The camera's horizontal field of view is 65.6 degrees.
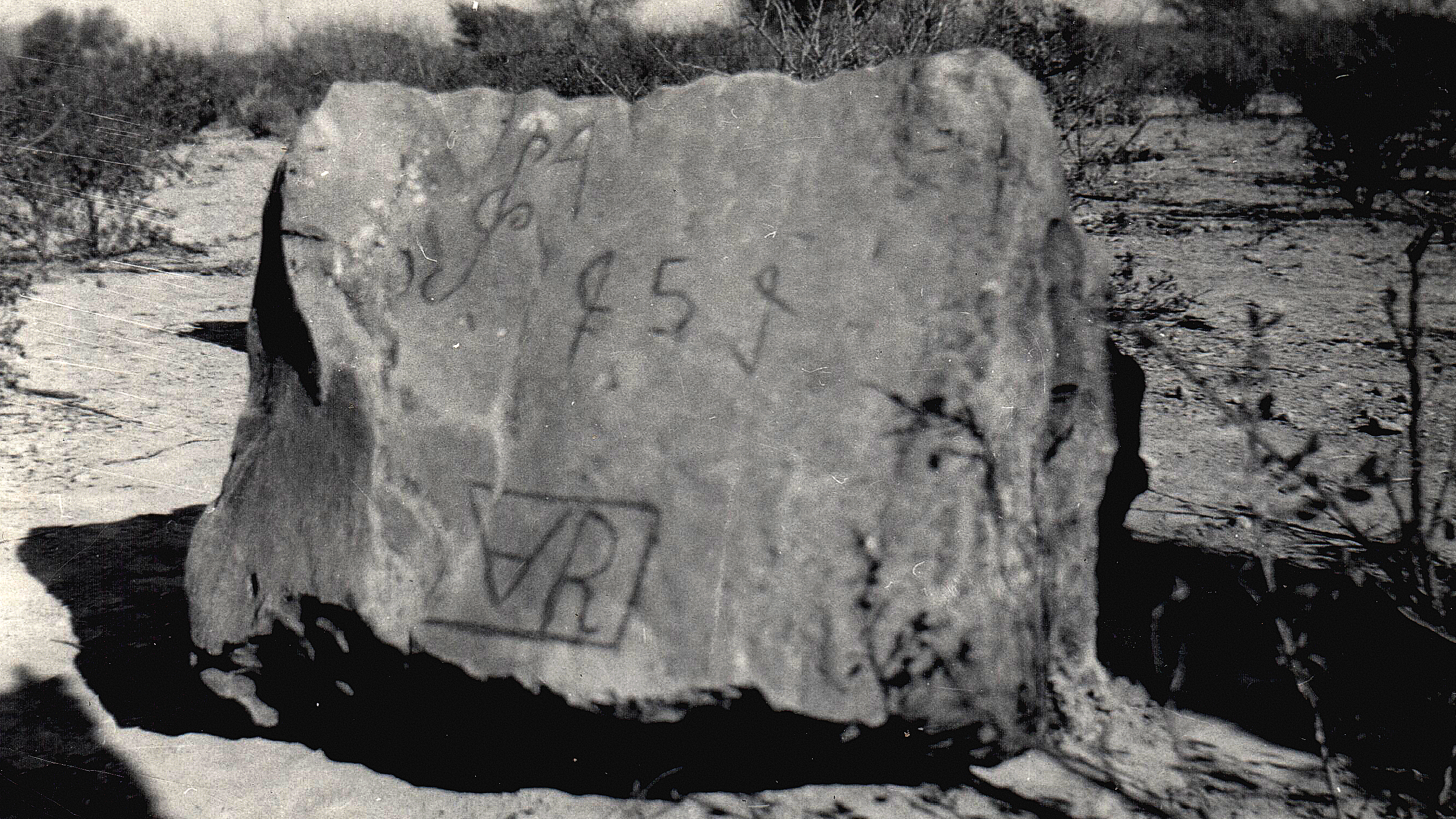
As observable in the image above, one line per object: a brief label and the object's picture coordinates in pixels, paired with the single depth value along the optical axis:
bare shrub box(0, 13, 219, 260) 7.07
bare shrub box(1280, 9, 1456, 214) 6.66
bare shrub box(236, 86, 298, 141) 14.45
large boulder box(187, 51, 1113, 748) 2.10
